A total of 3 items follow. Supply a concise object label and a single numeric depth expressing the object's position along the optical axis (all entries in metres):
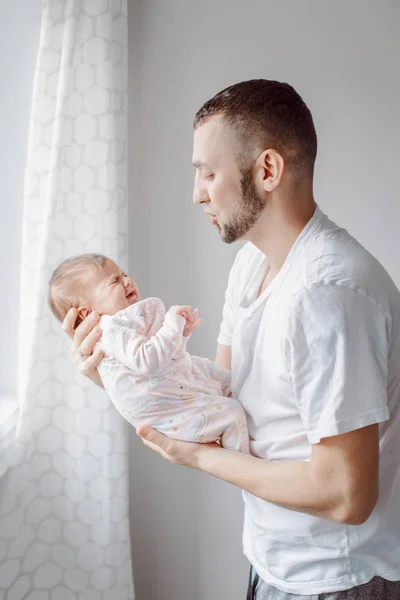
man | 1.04
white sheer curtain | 1.81
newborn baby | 1.32
